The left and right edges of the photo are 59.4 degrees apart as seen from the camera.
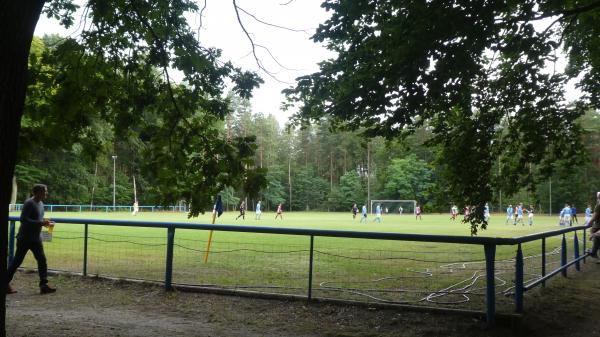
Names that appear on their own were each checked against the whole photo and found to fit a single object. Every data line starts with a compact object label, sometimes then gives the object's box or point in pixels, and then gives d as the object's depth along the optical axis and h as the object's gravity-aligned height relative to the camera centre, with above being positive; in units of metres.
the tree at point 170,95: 6.20 +1.34
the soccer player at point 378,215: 45.00 -0.91
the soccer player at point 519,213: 38.98 -0.39
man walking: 8.57 -0.56
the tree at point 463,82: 7.22 +1.98
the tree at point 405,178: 92.19 +4.79
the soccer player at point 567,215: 37.50 -0.43
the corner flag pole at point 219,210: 12.56 -0.23
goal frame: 77.86 +0.35
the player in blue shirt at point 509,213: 42.22 -0.49
